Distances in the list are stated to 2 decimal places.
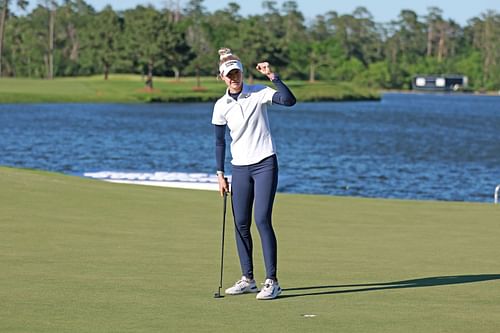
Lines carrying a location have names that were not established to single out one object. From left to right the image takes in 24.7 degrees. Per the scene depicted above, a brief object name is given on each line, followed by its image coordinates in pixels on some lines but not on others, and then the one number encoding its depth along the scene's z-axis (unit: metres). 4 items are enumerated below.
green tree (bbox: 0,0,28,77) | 151.75
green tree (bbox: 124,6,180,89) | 144.25
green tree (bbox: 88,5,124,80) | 152.00
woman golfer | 9.40
